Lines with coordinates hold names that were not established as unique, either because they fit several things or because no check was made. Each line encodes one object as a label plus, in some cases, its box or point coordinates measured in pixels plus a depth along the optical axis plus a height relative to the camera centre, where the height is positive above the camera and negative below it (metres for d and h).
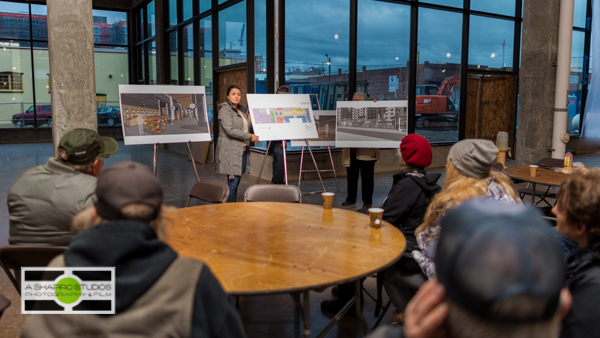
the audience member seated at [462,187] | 2.41 -0.36
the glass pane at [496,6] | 10.38 +2.49
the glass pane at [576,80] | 12.80 +1.05
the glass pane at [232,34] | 9.27 +1.64
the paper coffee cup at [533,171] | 4.67 -0.51
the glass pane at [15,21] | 15.85 +3.08
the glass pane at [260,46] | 8.54 +1.28
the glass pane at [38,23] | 16.02 +3.05
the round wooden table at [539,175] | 4.41 -0.56
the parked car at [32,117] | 16.00 -0.10
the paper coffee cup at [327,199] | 3.04 -0.52
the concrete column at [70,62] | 4.87 +0.54
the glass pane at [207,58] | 10.96 +1.36
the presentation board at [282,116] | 6.34 +0.00
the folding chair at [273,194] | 3.84 -0.62
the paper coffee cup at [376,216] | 2.70 -0.56
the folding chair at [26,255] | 2.13 -0.64
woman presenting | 5.84 -0.31
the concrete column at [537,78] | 7.82 +0.68
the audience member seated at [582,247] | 1.38 -0.41
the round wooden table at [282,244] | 1.99 -0.65
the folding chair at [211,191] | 3.85 -0.63
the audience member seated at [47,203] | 2.39 -0.44
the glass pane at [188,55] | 11.95 +1.55
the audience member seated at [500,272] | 0.62 -0.20
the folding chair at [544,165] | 5.36 -0.54
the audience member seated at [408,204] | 2.63 -0.51
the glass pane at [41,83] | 16.20 +1.06
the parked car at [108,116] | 17.41 -0.05
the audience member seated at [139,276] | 1.13 -0.39
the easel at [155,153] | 5.72 -0.47
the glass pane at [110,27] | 17.27 +3.16
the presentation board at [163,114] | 5.80 +0.02
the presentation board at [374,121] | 6.81 -0.06
